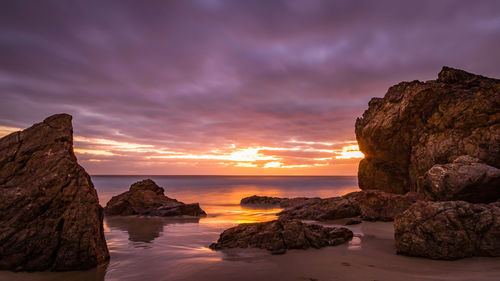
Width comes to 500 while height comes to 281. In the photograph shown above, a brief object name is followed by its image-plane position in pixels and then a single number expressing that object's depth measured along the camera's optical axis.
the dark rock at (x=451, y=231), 7.36
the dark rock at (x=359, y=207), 14.69
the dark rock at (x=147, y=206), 19.27
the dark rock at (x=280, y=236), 8.85
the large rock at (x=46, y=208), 6.71
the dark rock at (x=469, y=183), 10.48
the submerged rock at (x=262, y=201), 30.17
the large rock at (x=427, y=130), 14.67
